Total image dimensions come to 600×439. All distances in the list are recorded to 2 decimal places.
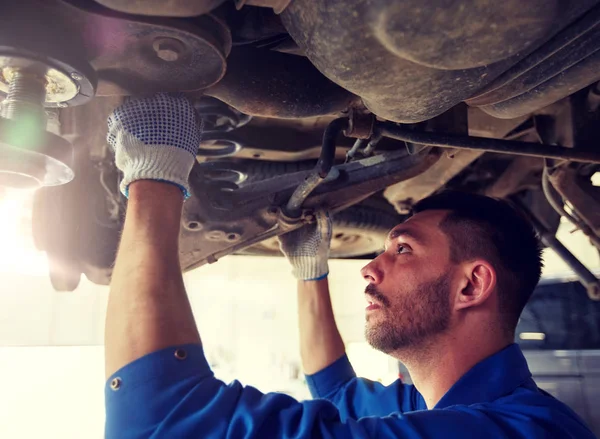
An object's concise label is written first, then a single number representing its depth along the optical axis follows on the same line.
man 0.61
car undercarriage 0.57
